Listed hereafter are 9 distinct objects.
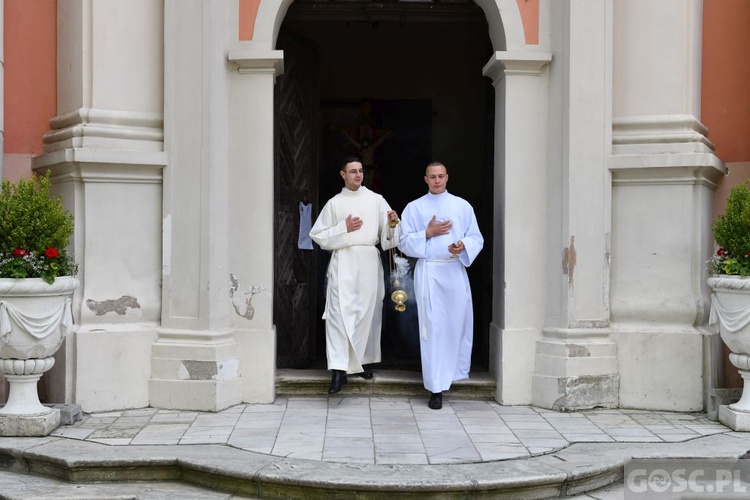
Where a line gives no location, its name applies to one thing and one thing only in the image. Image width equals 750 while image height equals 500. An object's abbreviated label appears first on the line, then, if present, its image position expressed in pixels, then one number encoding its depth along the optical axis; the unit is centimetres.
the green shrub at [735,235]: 679
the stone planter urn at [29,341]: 639
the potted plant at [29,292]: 641
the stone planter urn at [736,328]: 670
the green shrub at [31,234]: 648
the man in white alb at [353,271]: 766
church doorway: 1164
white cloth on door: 904
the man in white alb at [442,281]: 755
